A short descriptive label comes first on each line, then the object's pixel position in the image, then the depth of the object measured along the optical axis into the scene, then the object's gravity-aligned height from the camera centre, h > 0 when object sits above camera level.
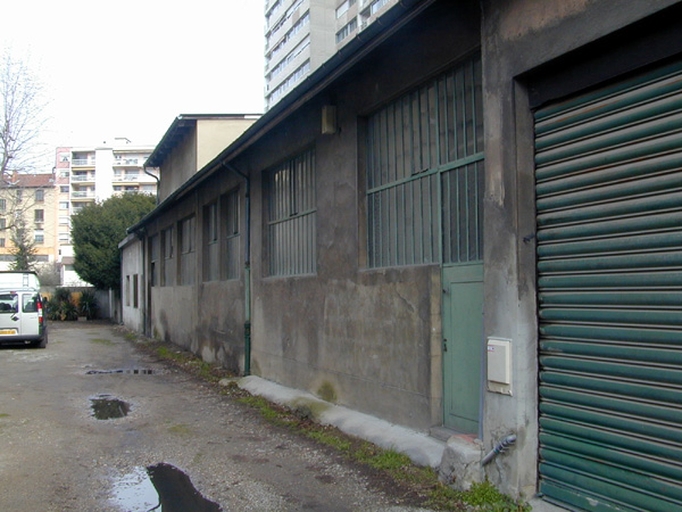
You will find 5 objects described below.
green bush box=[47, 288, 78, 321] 37.78 -1.14
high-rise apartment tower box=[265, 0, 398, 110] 69.25 +28.84
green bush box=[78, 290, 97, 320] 38.88 -1.10
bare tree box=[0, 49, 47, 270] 27.17 +5.09
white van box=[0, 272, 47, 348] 19.77 -0.85
